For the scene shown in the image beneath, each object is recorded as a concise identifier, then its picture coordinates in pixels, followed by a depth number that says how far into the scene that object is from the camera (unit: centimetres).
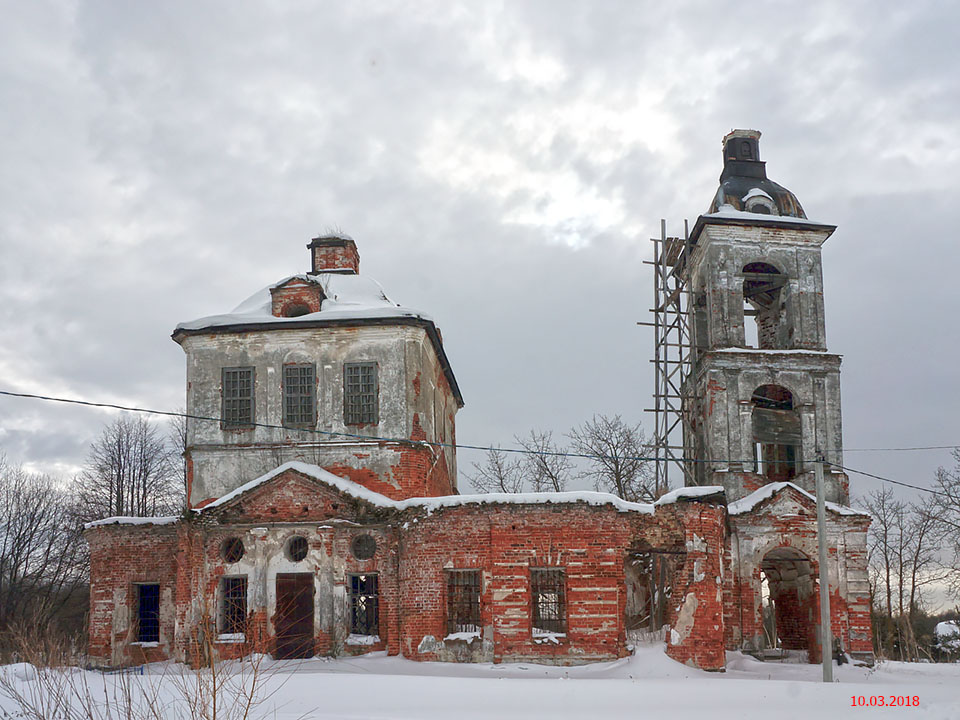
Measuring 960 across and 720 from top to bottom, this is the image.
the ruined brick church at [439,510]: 2097
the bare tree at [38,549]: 4100
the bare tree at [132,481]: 4425
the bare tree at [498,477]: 4434
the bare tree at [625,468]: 3881
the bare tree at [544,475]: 4191
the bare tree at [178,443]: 4575
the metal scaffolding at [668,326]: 2884
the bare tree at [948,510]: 3181
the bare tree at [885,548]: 4288
